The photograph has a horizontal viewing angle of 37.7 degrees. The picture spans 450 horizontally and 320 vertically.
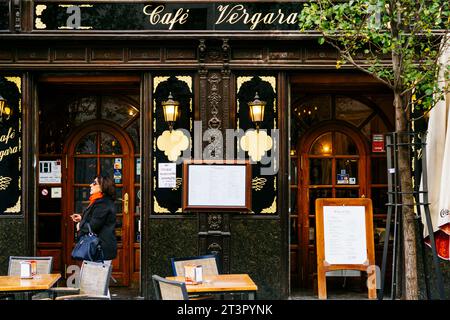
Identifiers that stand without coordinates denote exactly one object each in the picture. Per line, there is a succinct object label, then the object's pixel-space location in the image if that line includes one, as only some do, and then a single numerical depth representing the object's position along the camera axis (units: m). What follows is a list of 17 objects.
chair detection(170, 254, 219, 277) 7.93
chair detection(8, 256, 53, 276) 8.34
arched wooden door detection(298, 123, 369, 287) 11.23
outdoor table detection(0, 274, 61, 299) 7.16
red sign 11.30
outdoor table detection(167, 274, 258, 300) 7.01
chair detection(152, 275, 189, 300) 6.16
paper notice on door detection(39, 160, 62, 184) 11.22
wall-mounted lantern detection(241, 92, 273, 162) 10.31
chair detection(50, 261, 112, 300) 7.43
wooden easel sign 8.80
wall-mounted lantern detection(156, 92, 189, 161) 10.23
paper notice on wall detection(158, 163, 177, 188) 10.29
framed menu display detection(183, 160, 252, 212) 10.20
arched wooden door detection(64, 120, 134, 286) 11.31
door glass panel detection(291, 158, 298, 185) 11.32
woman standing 9.20
